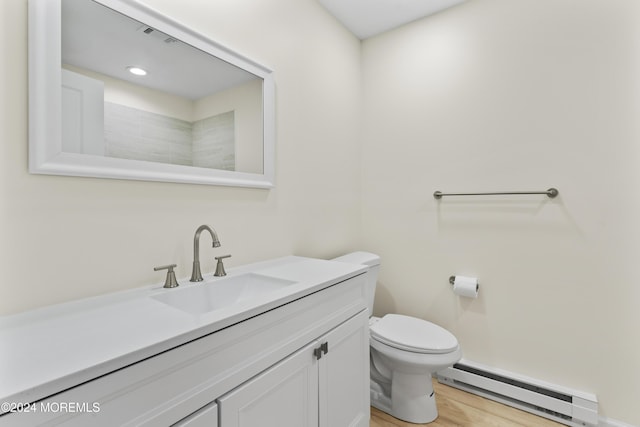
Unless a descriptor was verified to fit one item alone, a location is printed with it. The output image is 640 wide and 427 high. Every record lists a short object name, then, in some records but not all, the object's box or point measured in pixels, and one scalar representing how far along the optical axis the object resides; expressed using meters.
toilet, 1.47
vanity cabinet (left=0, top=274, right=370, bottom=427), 0.56
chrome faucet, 1.11
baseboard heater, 1.50
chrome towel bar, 1.58
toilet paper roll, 1.76
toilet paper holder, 1.88
